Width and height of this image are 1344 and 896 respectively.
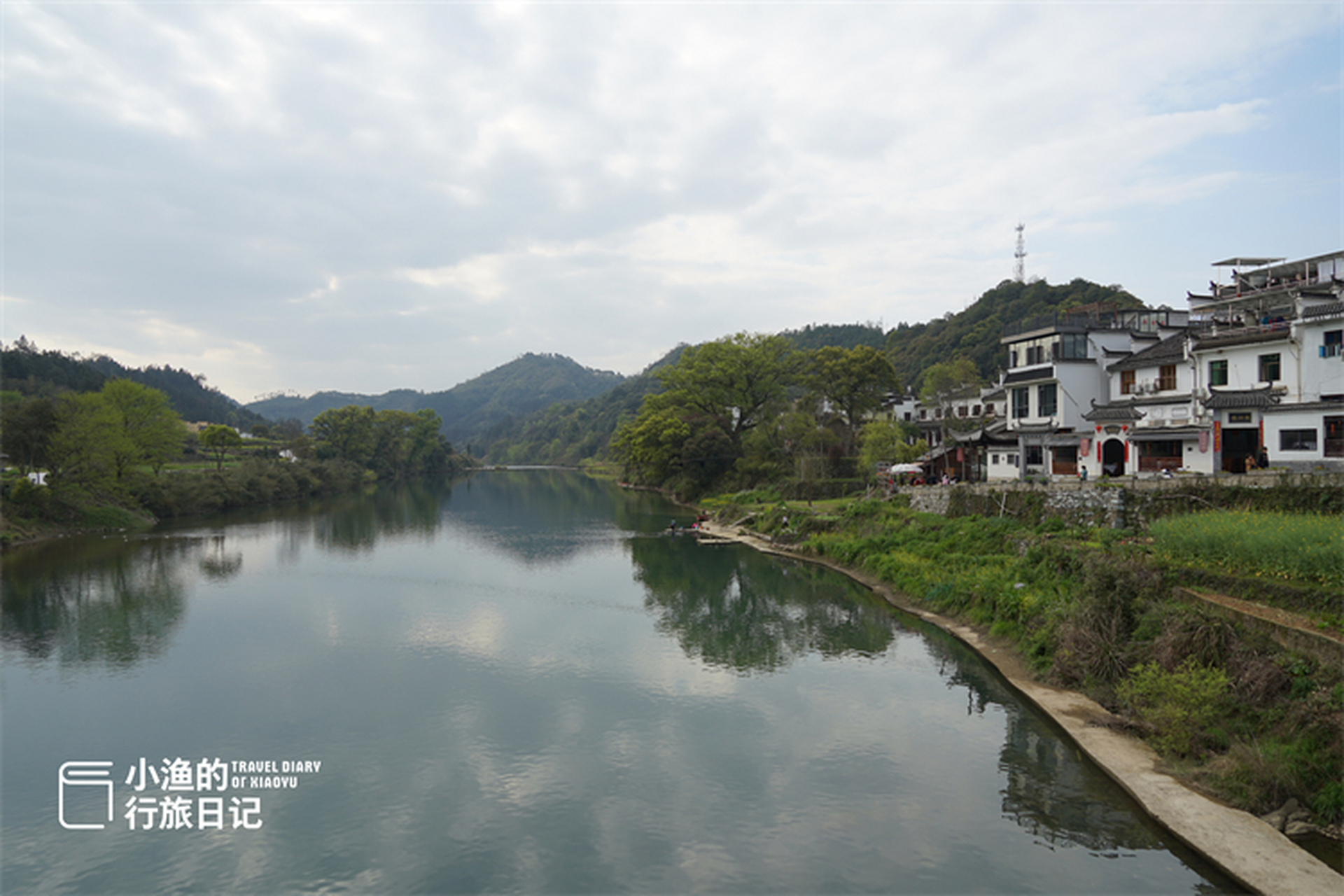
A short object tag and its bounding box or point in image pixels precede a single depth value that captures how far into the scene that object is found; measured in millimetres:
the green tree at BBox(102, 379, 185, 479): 49156
